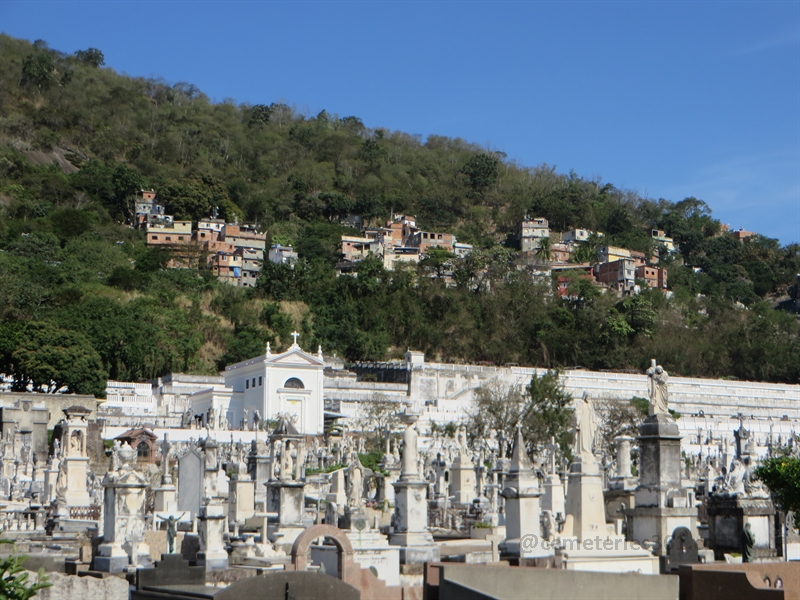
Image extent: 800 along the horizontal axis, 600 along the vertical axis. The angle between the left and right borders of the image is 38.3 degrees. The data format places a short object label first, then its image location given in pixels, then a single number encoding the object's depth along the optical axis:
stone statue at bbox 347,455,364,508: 24.88
